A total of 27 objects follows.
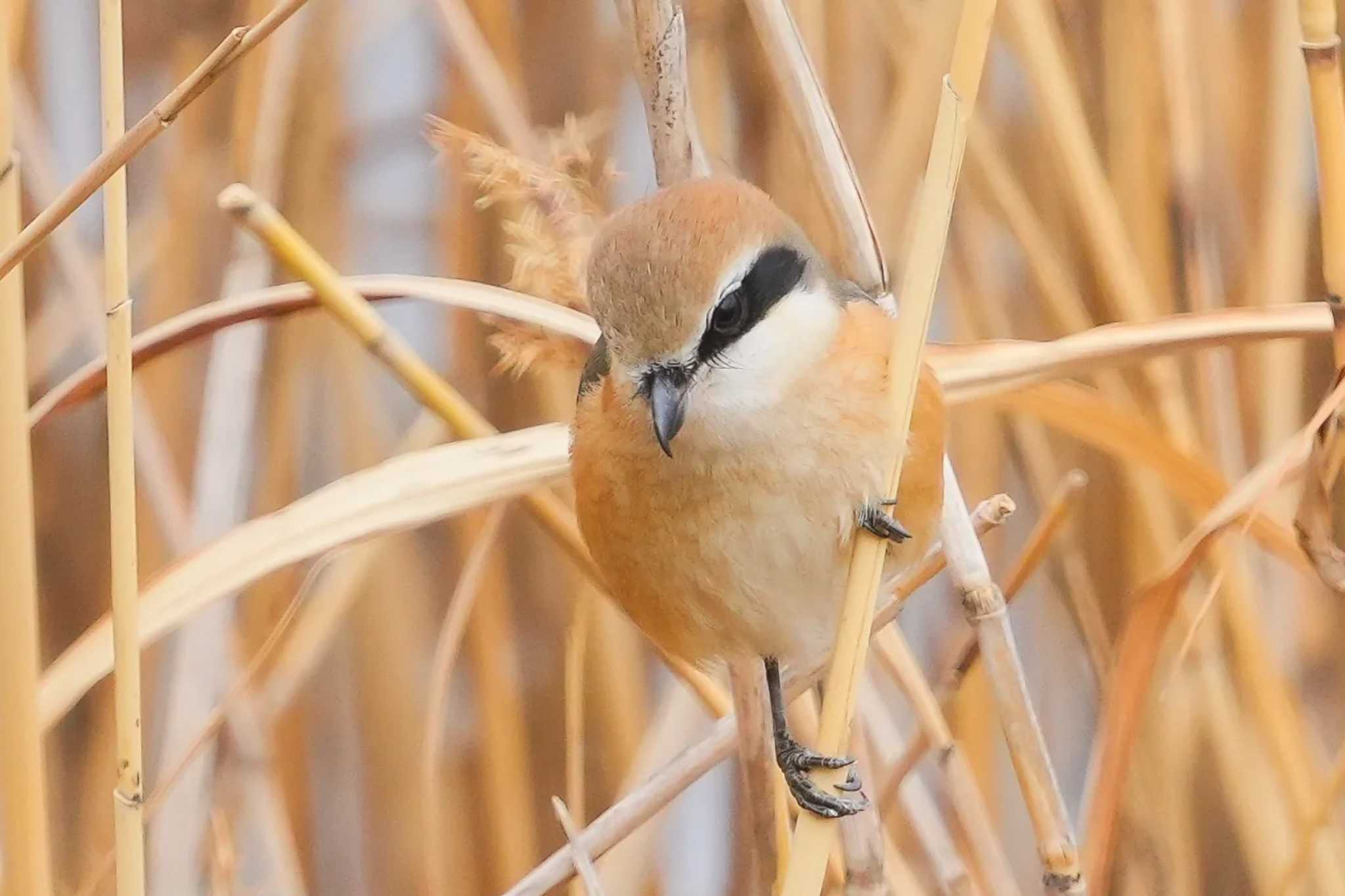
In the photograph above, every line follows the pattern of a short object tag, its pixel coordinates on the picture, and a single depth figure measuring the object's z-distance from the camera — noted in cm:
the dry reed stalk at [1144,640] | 270
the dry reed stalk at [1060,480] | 276
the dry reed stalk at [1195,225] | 275
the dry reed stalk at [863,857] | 270
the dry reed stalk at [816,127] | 268
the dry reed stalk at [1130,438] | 273
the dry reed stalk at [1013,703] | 269
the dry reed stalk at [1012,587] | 272
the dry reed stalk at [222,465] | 275
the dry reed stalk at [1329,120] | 266
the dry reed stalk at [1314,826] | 272
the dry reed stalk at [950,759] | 272
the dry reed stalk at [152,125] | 261
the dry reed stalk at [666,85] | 266
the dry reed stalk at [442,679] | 274
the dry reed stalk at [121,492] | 264
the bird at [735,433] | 265
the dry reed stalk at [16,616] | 265
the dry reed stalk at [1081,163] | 274
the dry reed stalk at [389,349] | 269
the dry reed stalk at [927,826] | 273
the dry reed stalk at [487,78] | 274
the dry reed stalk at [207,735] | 270
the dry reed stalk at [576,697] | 275
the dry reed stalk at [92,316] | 275
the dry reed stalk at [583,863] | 268
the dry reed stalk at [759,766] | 270
